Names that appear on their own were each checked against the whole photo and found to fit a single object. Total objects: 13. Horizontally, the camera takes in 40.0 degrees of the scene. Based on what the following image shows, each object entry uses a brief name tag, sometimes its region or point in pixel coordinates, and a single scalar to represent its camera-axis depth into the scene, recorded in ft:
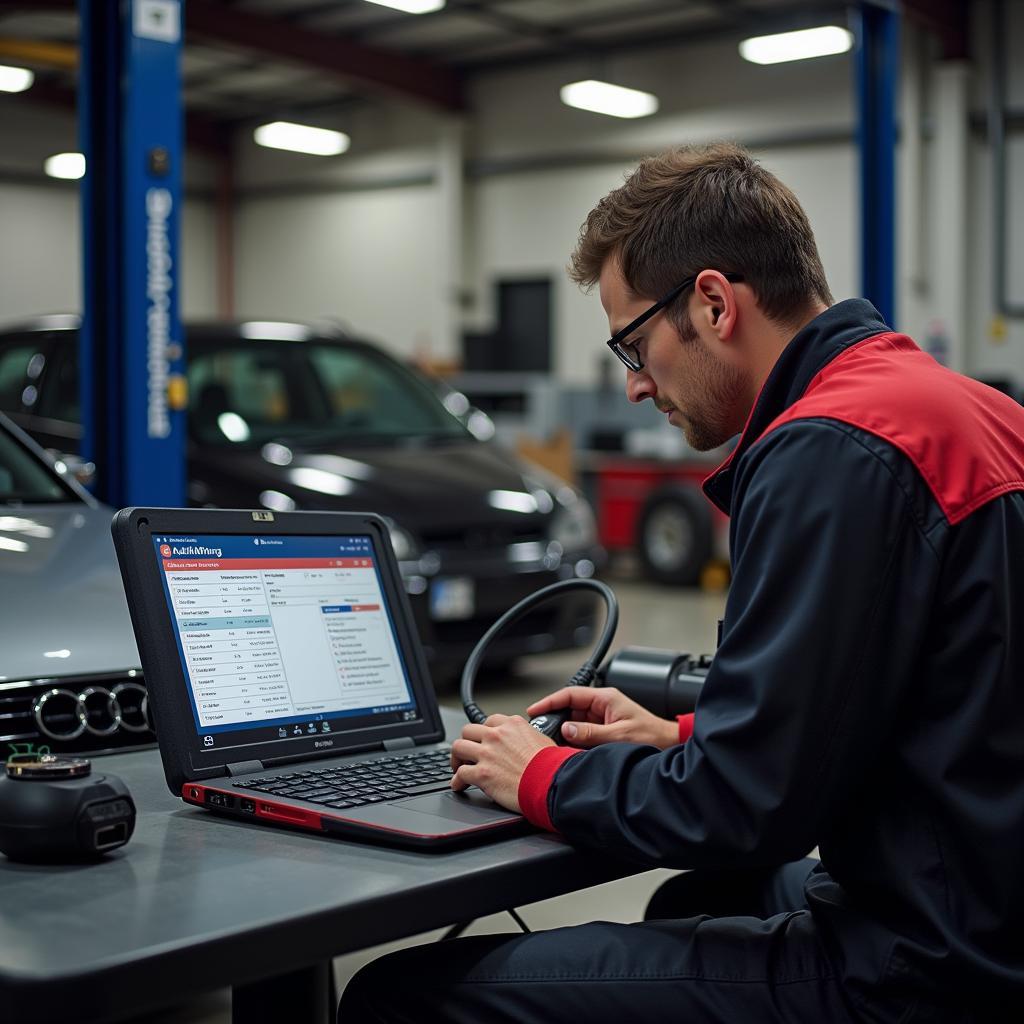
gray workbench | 3.13
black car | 16.38
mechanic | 3.78
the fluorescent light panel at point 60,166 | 50.07
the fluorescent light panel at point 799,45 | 34.50
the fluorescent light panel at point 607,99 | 40.63
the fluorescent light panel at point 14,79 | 39.55
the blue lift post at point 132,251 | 13.67
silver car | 5.57
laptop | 4.44
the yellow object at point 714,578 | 29.32
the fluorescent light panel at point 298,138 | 47.85
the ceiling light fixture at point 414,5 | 28.56
